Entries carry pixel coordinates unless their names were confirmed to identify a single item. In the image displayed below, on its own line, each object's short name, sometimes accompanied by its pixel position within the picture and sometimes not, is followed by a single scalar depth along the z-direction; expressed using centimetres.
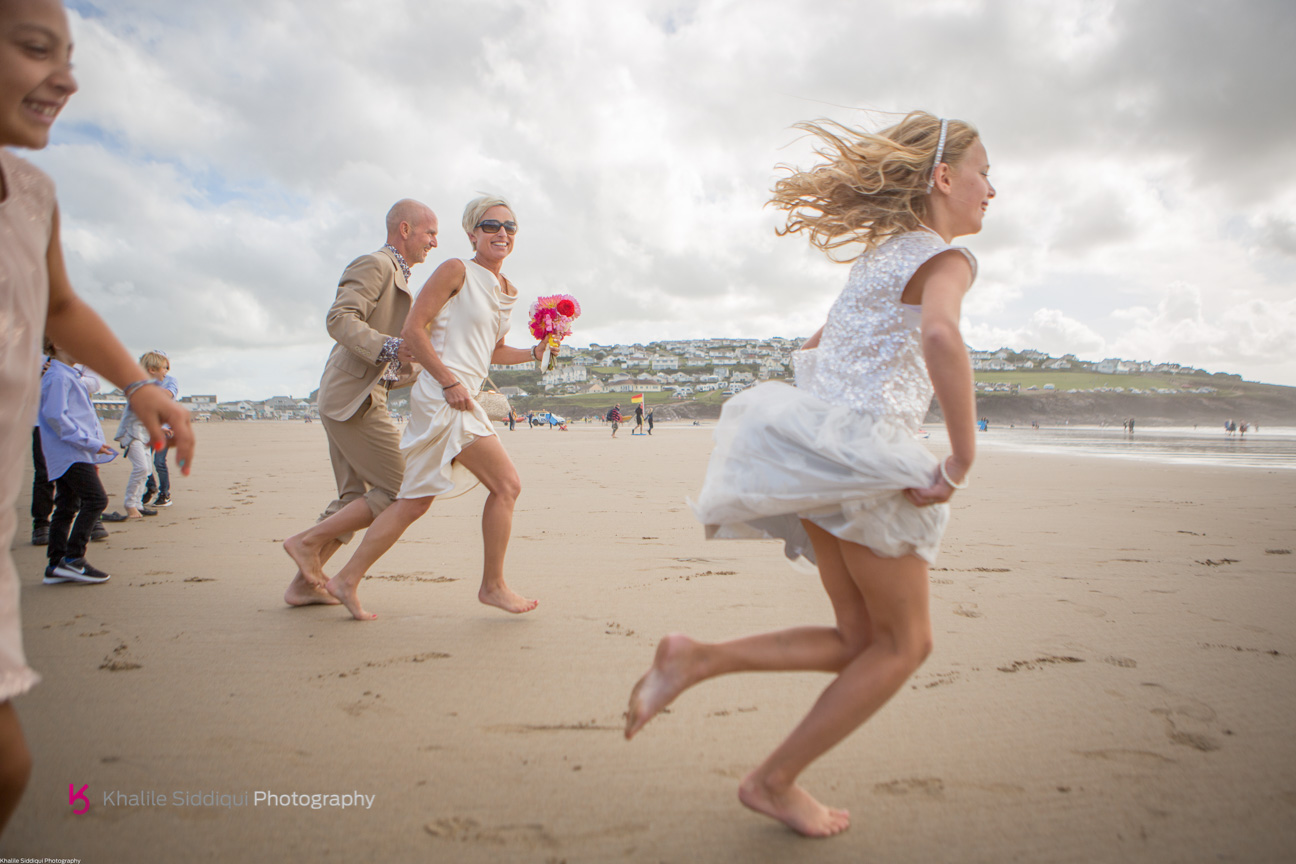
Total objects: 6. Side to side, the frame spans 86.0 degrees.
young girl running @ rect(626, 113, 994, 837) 162
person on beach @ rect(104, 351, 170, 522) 653
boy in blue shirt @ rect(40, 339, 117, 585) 392
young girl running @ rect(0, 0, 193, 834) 115
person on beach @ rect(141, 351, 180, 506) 726
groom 332
